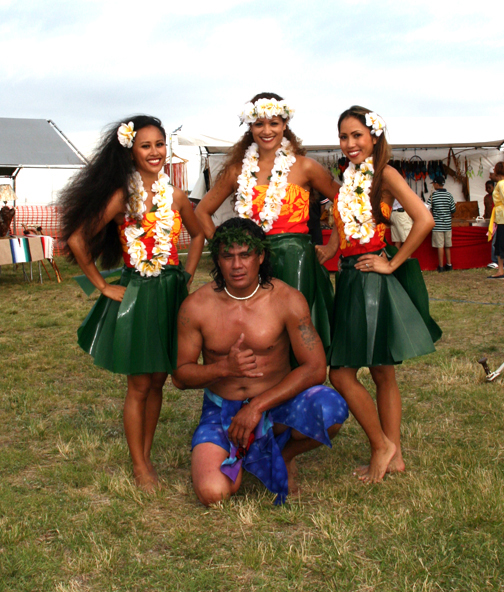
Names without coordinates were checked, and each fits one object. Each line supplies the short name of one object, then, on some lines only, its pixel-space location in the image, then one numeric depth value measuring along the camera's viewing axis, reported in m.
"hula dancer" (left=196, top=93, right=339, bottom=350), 3.22
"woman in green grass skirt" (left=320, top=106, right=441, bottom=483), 3.01
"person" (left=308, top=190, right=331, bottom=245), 7.58
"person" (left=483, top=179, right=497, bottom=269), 11.39
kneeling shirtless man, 2.87
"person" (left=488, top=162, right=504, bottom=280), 9.66
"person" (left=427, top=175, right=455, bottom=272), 10.72
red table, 11.11
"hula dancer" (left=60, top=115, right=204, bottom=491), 3.02
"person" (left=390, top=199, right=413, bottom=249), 11.03
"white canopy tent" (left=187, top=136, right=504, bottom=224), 11.73
